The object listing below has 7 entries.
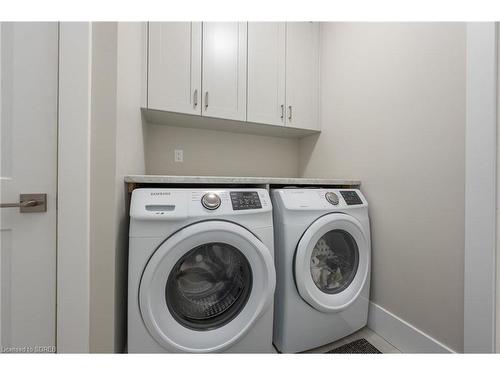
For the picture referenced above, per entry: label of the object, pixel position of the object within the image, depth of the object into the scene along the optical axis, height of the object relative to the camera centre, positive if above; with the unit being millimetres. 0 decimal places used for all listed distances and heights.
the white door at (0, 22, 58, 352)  718 +30
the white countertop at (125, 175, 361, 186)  869 +31
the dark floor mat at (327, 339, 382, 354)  1038 -825
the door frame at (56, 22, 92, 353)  728 -11
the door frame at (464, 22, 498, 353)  739 +6
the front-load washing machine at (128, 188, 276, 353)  770 -356
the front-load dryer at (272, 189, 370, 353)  978 -411
